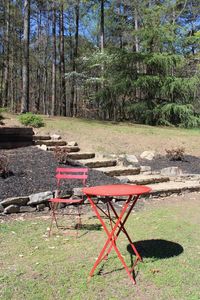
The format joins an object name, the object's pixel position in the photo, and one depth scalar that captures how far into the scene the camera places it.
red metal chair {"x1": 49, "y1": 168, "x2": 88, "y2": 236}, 4.67
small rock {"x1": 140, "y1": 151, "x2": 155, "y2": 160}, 9.29
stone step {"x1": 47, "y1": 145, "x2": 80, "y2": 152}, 8.73
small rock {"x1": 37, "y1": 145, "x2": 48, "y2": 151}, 8.45
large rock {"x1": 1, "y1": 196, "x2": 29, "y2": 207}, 5.34
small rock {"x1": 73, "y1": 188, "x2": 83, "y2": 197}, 5.86
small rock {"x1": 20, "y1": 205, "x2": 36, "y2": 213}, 5.46
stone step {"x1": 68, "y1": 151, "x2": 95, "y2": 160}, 8.42
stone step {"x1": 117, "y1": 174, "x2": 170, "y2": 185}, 7.11
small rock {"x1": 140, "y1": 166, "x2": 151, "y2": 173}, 8.16
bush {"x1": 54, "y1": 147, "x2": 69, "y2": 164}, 7.32
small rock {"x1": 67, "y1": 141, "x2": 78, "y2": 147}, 9.30
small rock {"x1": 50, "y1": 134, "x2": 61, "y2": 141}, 9.58
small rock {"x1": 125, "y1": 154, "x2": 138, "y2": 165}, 8.64
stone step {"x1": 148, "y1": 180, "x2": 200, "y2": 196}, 6.74
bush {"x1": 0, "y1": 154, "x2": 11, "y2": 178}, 6.16
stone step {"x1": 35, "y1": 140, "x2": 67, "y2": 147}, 9.01
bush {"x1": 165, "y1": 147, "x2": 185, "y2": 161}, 9.20
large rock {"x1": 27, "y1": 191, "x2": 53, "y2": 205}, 5.54
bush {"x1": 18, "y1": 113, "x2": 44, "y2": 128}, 10.27
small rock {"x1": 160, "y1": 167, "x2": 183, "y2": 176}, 8.01
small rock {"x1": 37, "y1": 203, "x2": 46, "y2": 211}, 5.57
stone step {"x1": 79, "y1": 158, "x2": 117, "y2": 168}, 7.95
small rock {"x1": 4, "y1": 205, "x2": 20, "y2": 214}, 5.31
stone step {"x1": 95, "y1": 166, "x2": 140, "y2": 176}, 7.57
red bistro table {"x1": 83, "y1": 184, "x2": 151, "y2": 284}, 3.27
